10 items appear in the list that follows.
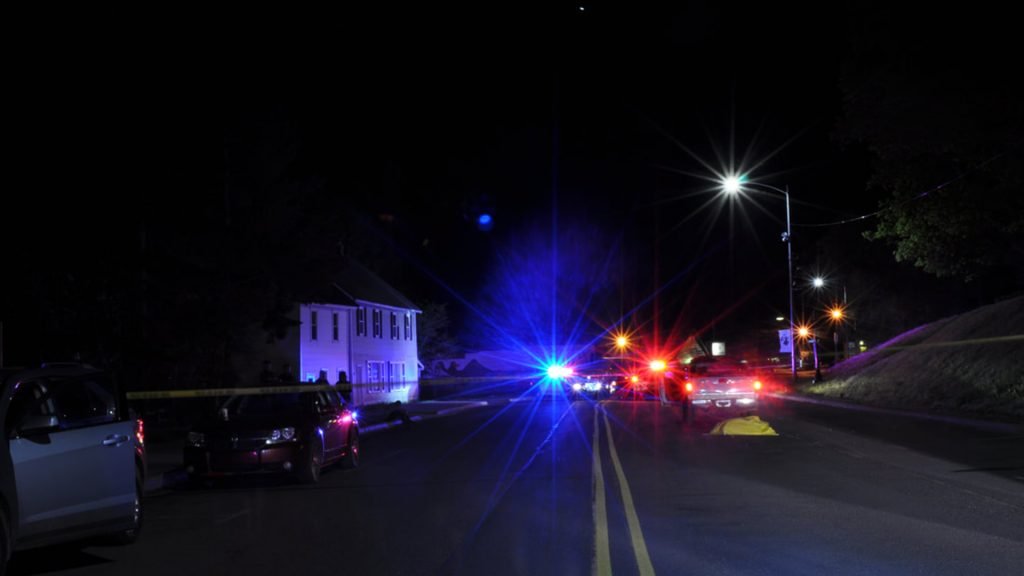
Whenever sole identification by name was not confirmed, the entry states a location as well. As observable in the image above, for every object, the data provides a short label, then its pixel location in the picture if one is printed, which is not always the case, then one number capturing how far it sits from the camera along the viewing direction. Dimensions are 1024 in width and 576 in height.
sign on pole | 53.03
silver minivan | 6.97
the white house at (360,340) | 39.12
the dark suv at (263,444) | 12.84
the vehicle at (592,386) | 48.06
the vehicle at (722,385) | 24.89
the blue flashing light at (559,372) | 53.95
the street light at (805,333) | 72.69
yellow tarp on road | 20.51
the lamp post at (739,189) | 29.64
